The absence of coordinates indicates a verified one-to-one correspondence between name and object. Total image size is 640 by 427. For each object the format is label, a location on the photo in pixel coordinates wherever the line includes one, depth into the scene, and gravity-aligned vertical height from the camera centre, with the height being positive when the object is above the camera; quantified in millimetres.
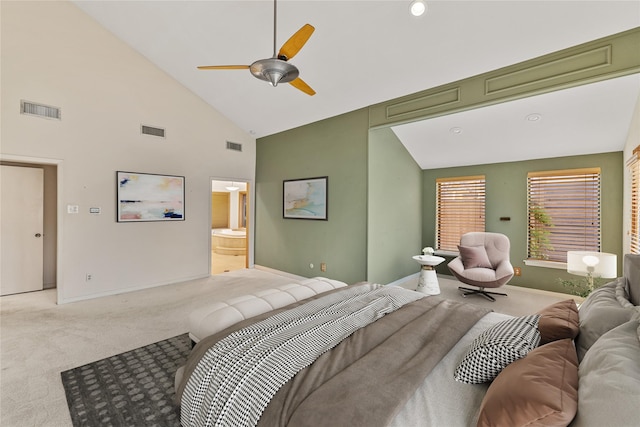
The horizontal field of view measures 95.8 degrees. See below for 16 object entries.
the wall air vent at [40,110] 3732 +1358
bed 921 -707
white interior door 4324 -255
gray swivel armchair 4172 -753
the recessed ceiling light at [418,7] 2652 +1930
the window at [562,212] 4258 +39
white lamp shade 3019 -525
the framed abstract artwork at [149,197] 4543 +262
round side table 4379 -952
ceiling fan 2125 +1112
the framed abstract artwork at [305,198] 5082 +286
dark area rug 1812 -1278
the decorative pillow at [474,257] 4488 -673
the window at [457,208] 5277 +112
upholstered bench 2145 -766
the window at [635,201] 2746 +149
